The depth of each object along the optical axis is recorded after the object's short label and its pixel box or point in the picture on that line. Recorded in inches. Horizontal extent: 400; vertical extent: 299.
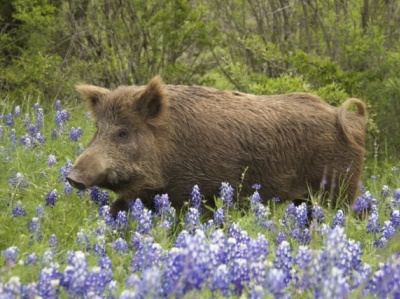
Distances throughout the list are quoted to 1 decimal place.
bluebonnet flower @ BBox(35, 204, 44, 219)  382.4
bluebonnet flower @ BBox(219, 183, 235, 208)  422.6
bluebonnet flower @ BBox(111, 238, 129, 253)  345.7
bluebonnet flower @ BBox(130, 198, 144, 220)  386.6
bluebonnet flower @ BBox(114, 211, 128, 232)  399.5
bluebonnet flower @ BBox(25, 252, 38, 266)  286.5
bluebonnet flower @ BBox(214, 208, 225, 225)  385.7
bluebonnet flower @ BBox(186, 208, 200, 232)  368.2
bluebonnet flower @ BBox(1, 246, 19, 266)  292.2
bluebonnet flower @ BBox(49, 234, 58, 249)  341.1
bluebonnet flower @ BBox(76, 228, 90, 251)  334.3
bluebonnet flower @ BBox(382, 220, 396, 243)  378.6
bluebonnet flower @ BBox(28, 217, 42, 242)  349.7
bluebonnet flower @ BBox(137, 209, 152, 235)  369.4
